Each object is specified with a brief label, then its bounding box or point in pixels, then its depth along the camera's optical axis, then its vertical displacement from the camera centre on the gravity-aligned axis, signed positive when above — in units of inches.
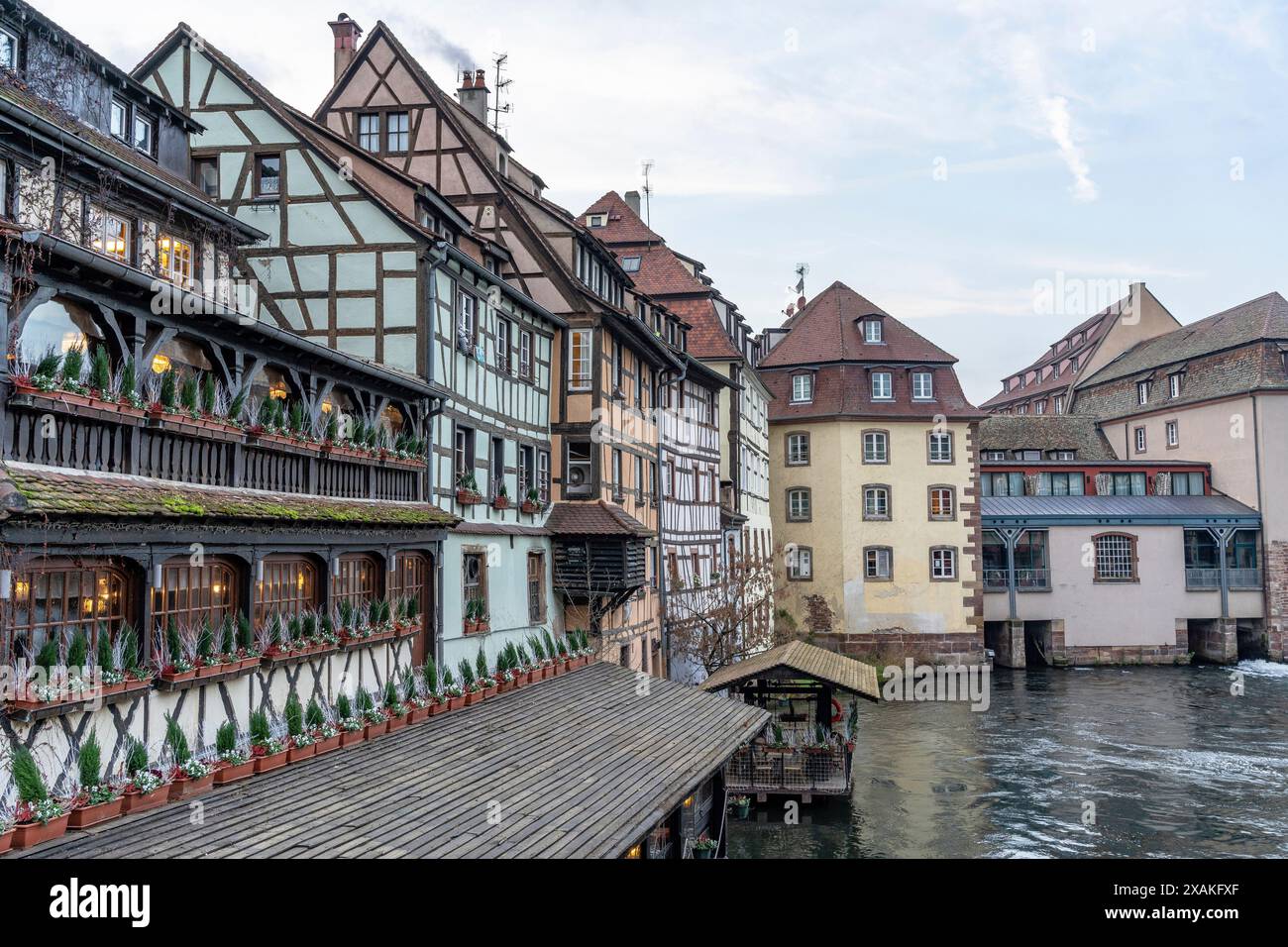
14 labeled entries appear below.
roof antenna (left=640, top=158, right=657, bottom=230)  1758.1 +601.4
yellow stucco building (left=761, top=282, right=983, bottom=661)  1705.2 +82.1
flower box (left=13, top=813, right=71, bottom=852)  305.7 -79.6
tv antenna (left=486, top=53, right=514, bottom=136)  1250.7 +555.1
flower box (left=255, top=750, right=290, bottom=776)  426.3 -83.3
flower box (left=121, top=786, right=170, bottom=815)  350.3 -81.3
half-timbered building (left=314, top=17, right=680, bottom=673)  895.7 +239.9
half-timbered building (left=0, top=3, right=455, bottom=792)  350.6 +41.6
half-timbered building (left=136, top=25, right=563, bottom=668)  697.0 +194.8
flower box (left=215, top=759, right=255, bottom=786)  404.5 -82.9
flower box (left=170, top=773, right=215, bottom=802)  378.3 -82.7
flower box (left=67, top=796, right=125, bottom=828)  328.2 -79.9
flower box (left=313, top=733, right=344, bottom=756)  472.7 -84.2
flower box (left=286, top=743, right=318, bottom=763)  448.8 -84.2
